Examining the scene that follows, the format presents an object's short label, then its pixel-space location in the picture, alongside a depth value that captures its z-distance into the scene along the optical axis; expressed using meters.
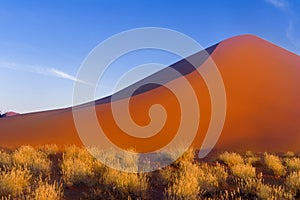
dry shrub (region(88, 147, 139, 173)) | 9.42
